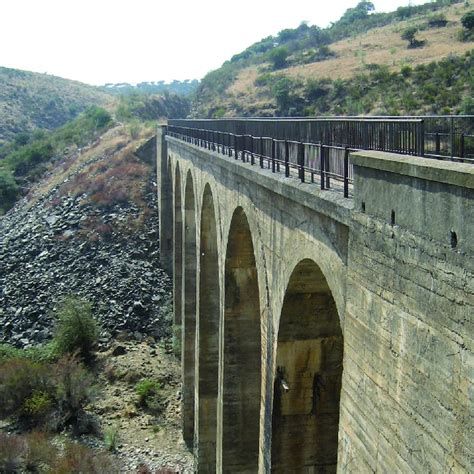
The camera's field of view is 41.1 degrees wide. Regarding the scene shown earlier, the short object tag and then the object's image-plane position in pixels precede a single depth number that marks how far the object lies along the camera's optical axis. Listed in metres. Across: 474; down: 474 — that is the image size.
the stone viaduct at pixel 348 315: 4.50
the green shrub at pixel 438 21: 52.90
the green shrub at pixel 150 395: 23.61
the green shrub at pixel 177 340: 26.95
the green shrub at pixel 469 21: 43.59
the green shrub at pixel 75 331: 26.30
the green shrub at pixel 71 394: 22.06
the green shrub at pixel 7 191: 49.78
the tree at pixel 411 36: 51.59
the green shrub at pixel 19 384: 22.75
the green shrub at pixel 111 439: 20.69
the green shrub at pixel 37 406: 22.03
